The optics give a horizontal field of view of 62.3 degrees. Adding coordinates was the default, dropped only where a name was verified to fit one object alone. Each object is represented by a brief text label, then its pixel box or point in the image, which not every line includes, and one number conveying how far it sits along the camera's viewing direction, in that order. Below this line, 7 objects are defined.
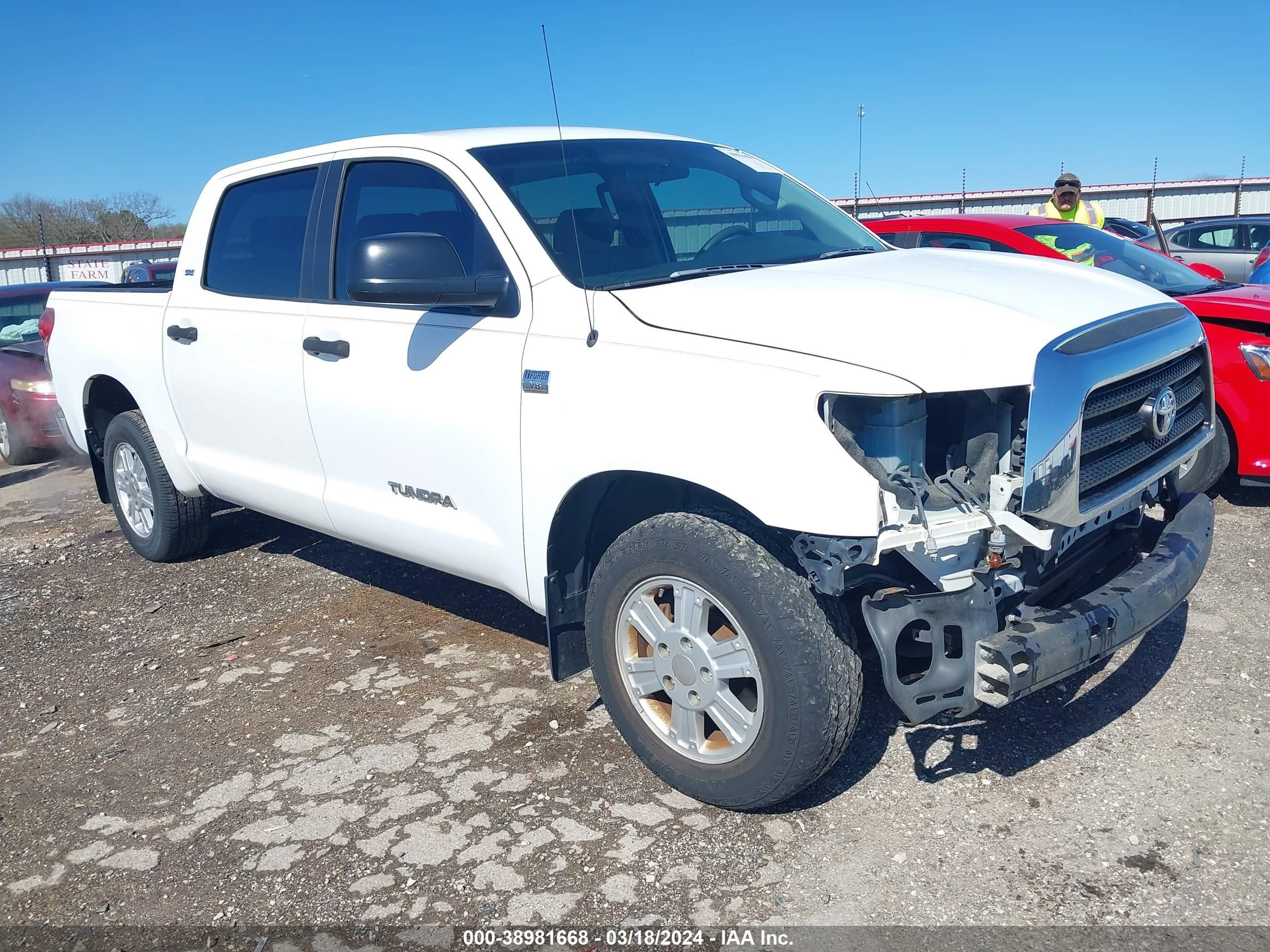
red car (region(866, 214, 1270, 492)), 5.25
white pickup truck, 2.65
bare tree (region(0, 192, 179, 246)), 32.88
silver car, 12.73
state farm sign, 26.30
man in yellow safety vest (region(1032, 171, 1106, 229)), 8.54
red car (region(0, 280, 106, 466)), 9.20
